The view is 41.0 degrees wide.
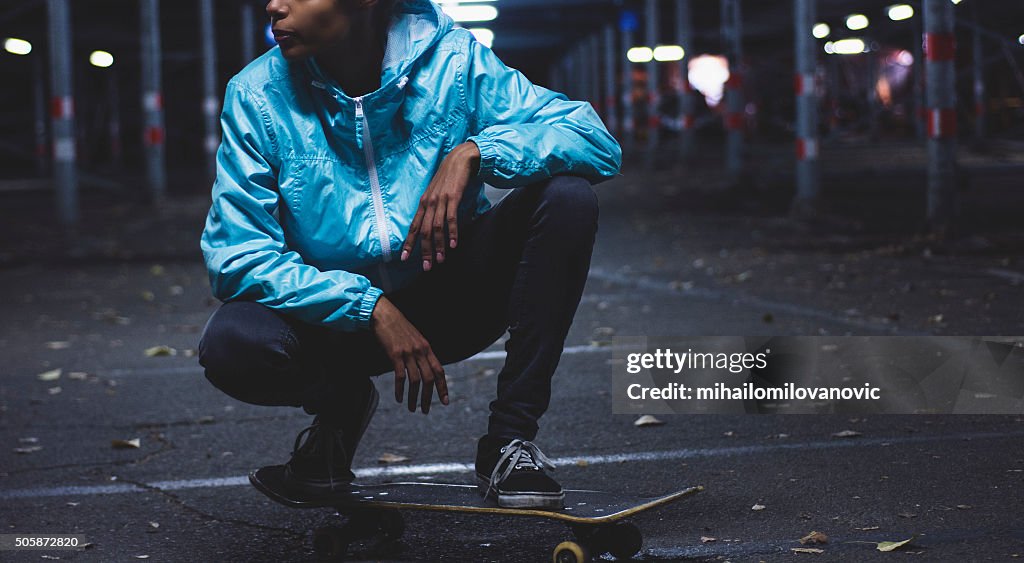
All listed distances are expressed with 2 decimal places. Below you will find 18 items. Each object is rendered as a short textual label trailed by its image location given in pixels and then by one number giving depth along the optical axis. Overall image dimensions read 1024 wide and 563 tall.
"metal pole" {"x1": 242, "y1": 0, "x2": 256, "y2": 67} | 28.00
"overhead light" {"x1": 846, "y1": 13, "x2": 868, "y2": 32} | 29.00
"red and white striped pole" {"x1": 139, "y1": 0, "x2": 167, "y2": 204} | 19.80
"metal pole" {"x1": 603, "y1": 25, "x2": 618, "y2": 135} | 39.09
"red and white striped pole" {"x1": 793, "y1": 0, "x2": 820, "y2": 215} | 14.52
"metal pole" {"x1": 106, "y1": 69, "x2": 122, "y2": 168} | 35.16
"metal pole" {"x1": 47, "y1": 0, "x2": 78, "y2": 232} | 15.59
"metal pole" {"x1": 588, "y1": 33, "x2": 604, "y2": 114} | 43.12
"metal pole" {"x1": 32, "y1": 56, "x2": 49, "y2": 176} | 32.75
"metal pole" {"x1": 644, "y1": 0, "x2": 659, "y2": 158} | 29.39
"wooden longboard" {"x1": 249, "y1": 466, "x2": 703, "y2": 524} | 2.85
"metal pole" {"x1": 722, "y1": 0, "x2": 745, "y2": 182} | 20.67
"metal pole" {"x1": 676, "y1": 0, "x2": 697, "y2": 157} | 26.56
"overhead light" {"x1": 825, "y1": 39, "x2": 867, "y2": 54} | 28.56
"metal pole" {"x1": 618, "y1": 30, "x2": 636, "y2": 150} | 34.47
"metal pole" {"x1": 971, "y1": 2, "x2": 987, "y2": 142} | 27.07
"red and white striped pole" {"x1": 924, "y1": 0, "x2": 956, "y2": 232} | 11.05
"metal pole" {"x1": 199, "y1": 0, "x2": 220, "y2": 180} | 24.03
